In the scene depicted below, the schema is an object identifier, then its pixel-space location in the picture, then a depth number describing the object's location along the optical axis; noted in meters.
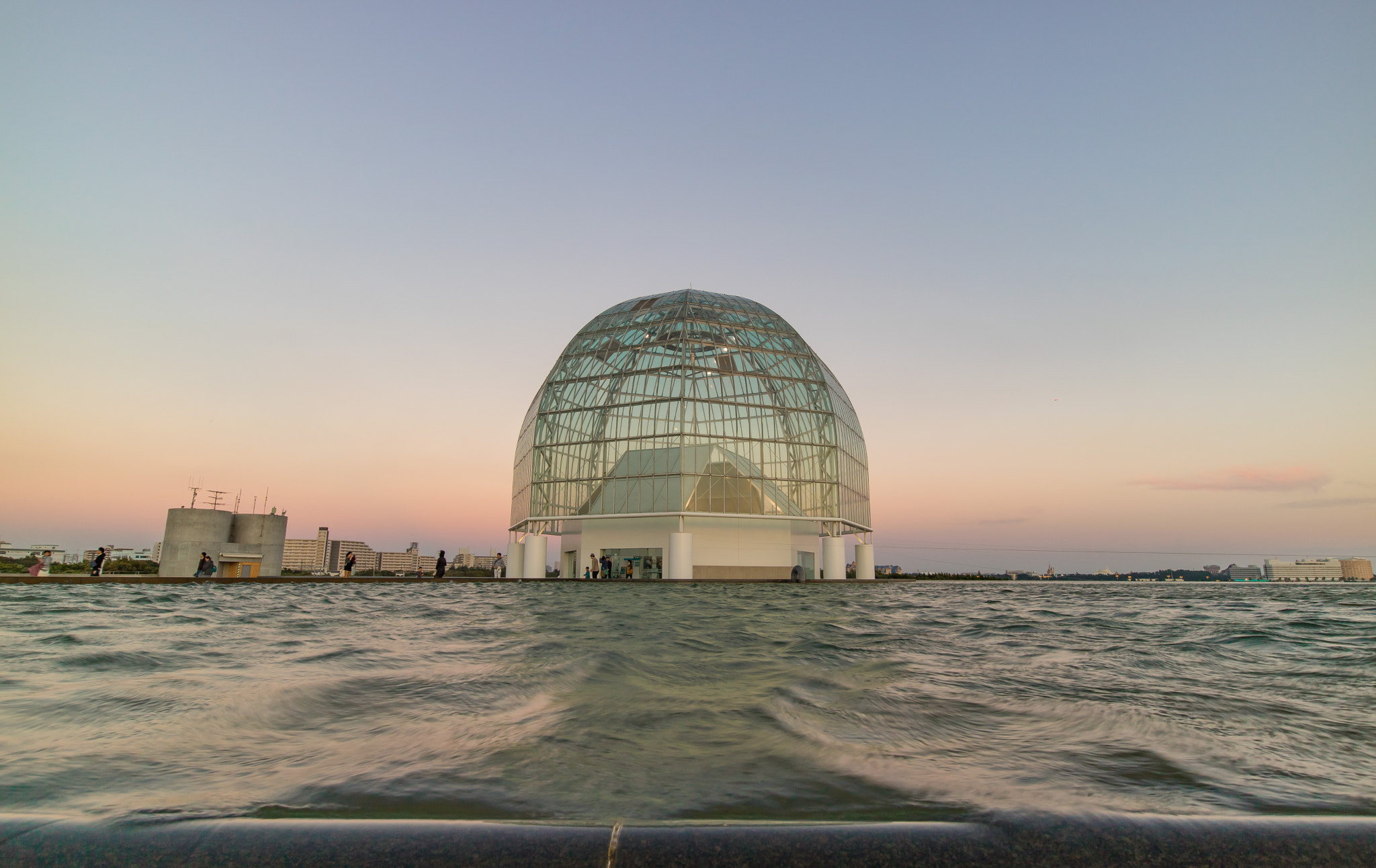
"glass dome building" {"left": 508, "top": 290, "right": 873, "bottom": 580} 46.34
